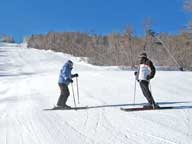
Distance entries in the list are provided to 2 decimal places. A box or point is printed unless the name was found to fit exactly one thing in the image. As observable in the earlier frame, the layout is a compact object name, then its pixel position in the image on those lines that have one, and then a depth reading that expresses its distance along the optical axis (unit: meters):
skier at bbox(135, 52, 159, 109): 10.07
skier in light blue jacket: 10.81
